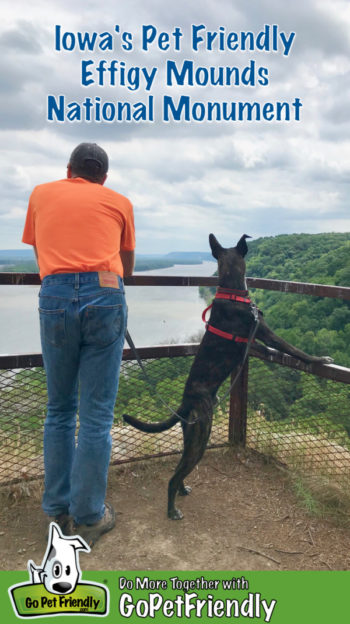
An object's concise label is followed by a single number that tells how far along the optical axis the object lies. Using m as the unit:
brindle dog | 2.61
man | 2.13
